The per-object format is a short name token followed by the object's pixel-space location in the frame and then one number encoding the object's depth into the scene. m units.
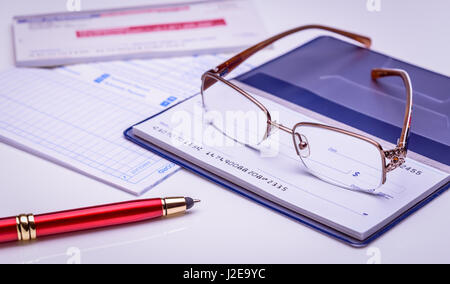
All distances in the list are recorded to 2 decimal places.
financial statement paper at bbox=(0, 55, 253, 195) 0.59
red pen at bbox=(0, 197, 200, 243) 0.54
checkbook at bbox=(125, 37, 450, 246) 0.55
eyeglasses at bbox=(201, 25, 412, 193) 0.57
